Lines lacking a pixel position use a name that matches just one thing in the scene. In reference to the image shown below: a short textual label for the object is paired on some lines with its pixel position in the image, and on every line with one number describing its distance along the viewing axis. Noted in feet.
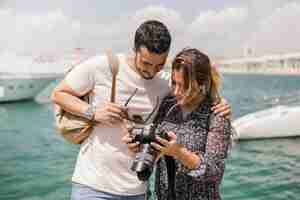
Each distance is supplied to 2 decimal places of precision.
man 7.68
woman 7.00
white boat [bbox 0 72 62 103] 101.21
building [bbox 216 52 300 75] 486.59
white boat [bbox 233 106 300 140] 51.31
